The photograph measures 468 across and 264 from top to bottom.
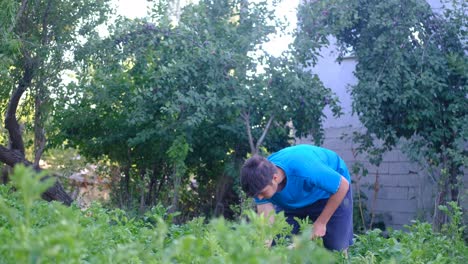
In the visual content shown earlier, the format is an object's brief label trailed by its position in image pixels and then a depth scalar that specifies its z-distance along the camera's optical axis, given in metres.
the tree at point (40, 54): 11.13
